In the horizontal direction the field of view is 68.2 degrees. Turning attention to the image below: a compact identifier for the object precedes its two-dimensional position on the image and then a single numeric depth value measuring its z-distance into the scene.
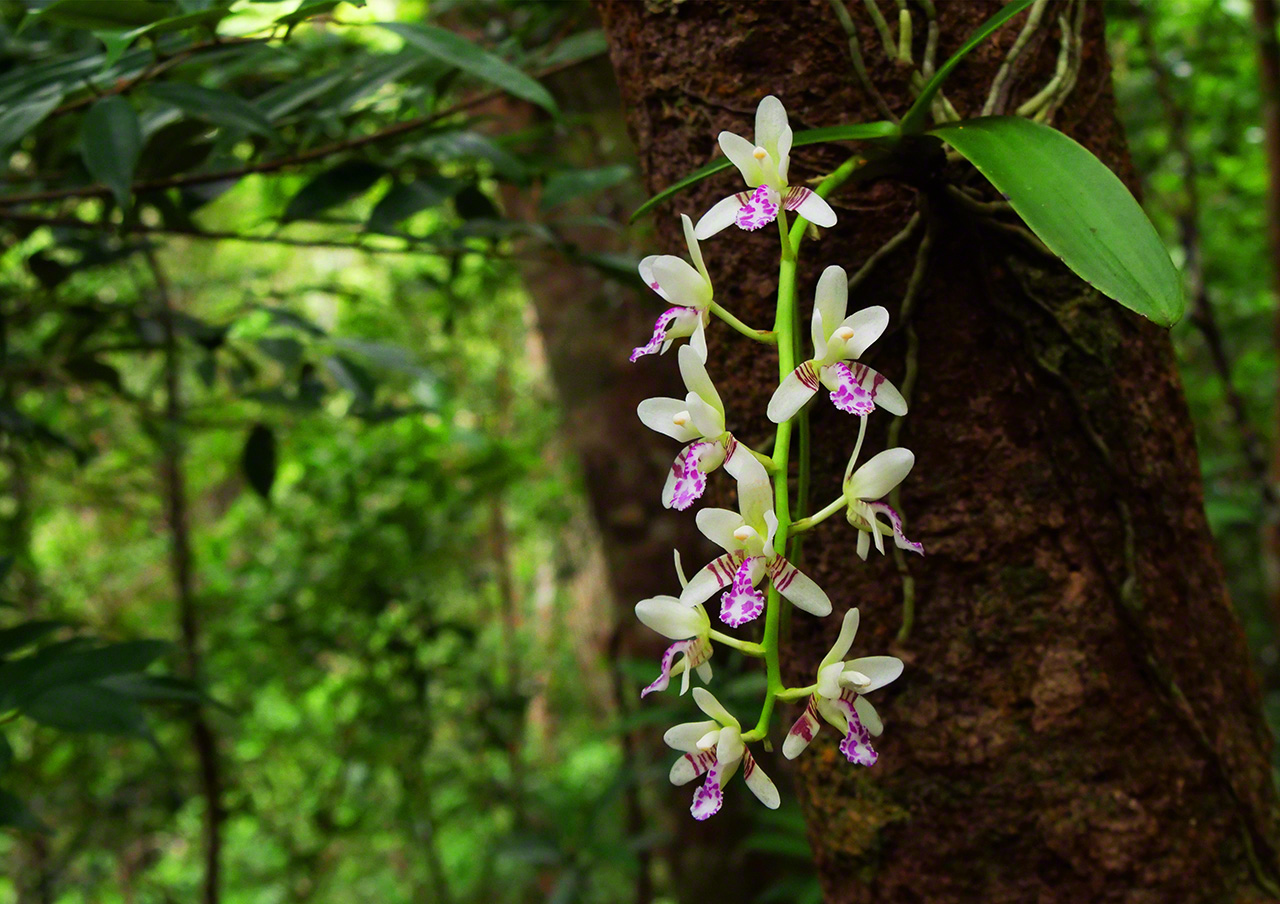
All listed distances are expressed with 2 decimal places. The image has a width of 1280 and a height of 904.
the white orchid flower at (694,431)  0.40
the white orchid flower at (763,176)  0.44
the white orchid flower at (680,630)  0.40
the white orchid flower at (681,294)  0.43
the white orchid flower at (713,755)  0.40
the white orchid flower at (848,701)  0.39
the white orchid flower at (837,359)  0.40
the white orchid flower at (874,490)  0.40
